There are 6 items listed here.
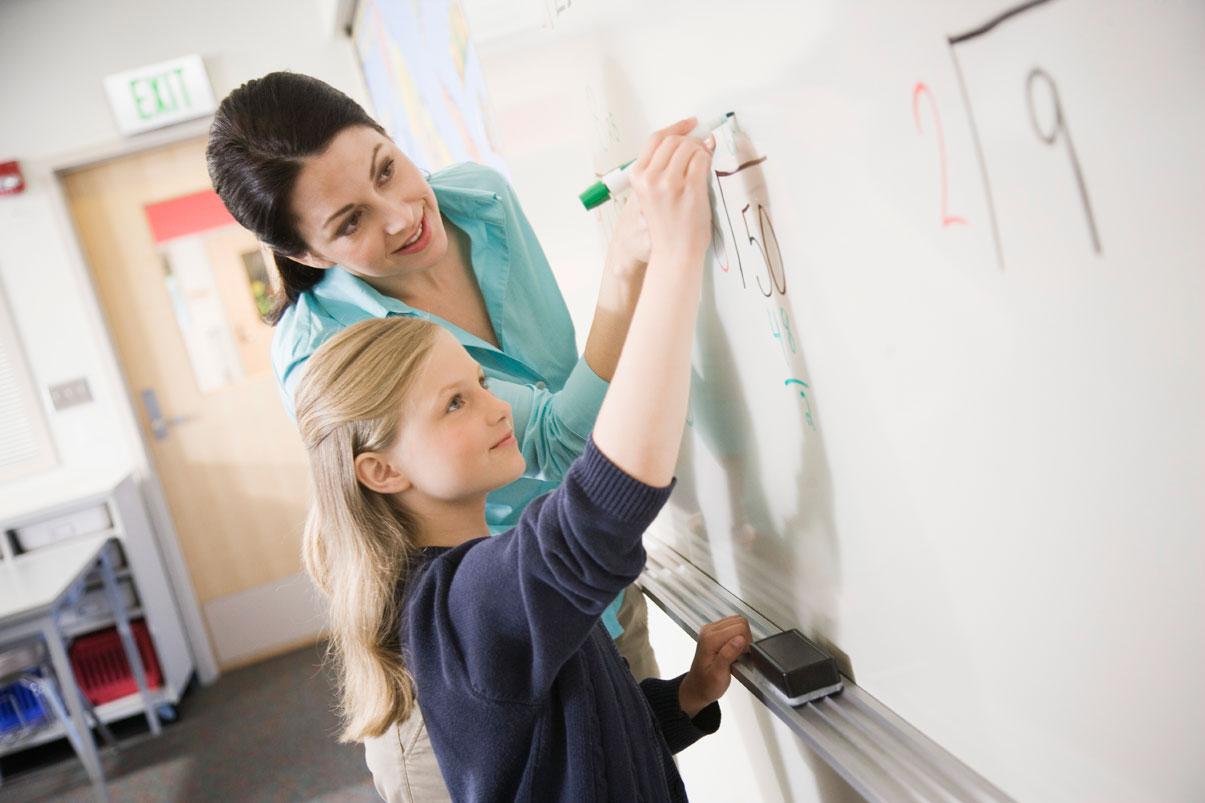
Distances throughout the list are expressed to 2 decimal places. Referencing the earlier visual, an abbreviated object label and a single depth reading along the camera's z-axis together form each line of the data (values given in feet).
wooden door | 12.51
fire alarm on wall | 11.53
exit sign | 11.76
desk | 8.45
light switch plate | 12.19
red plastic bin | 11.54
